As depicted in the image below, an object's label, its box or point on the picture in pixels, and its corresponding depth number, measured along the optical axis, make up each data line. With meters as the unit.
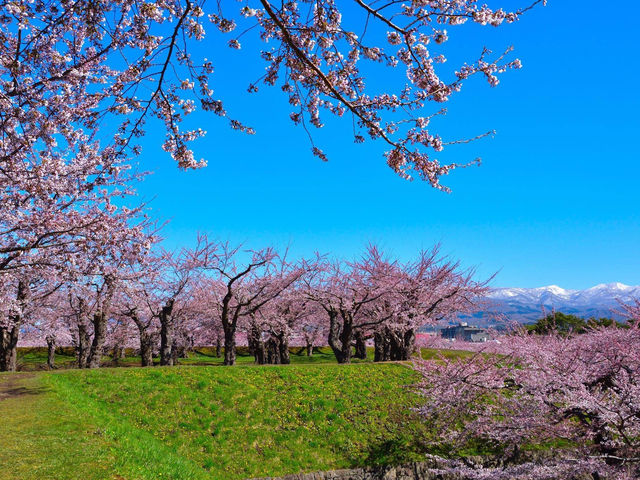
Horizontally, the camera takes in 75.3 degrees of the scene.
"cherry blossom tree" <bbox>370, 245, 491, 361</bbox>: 27.84
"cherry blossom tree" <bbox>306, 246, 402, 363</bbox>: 26.80
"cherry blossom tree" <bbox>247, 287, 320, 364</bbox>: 32.34
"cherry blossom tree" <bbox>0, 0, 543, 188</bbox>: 6.19
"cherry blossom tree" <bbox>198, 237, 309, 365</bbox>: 25.33
